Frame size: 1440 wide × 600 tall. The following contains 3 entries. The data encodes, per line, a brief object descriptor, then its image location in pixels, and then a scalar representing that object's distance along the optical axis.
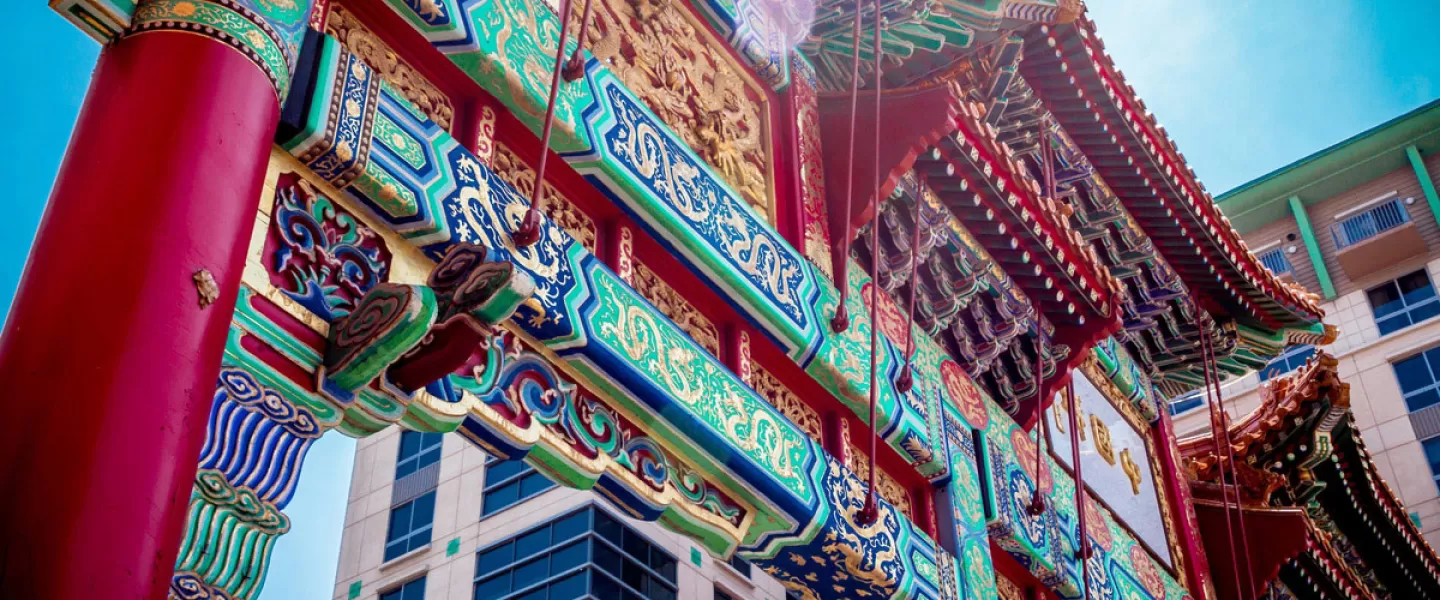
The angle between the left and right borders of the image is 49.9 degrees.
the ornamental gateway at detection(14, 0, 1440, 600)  3.28
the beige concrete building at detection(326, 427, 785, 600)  15.95
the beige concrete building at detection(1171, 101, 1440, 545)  25.67
